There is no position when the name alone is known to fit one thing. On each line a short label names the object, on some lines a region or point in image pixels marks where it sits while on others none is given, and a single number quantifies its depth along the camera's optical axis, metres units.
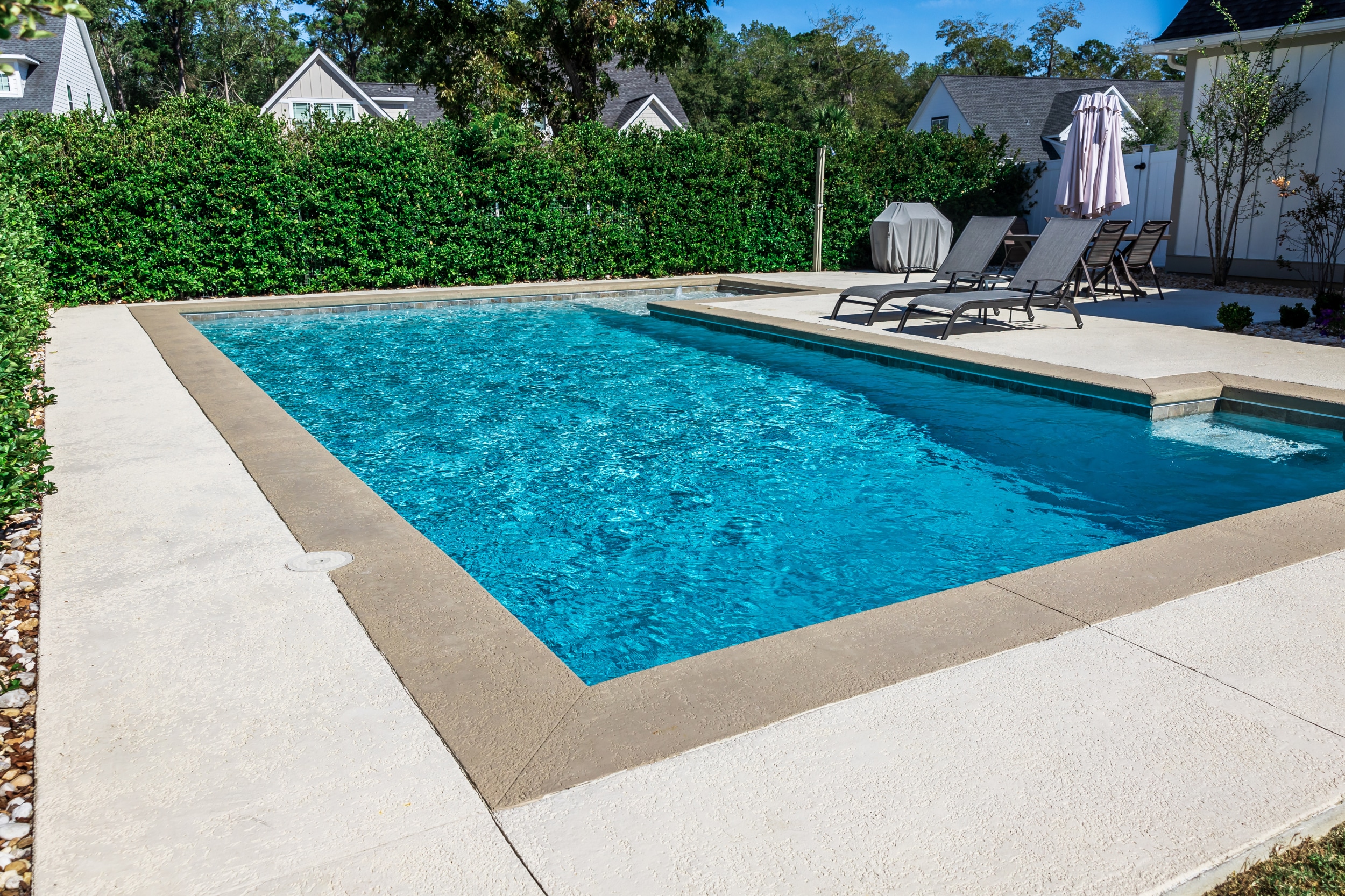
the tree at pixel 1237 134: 12.65
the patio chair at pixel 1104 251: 11.23
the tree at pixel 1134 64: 54.19
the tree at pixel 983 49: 57.47
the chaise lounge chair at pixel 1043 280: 8.95
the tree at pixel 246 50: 47.22
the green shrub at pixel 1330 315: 8.56
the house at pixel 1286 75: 12.46
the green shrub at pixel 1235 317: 9.04
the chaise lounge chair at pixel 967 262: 10.15
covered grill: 17.02
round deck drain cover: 3.44
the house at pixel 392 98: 33.62
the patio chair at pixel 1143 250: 11.89
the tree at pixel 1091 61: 56.19
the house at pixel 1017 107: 30.94
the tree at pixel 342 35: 48.31
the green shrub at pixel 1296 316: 9.09
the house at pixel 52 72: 23.66
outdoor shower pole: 16.64
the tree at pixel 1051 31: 56.34
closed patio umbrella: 14.02
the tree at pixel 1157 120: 31.00
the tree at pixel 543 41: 22.00
